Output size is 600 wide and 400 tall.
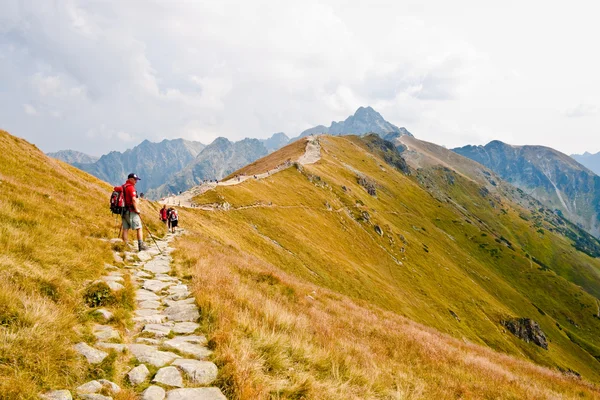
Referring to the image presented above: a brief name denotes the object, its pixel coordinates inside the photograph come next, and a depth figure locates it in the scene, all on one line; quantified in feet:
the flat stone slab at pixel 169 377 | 17.37
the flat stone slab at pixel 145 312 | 28.00
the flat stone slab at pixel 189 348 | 21.09
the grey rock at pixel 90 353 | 17.48
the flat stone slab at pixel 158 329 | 24.02
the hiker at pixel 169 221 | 99.04
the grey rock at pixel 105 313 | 24.00
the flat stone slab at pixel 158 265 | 44.42
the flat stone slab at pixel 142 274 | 40.33
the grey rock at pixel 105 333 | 20.79
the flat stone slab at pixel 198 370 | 18.24
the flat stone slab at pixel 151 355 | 19.29
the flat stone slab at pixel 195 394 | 16.38
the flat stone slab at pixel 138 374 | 17.12
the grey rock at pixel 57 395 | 13.84
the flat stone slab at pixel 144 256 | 49.18
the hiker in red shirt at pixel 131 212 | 51.11
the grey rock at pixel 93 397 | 14.51
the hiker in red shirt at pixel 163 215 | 108.58
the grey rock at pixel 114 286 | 28.35
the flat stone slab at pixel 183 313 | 27.81
